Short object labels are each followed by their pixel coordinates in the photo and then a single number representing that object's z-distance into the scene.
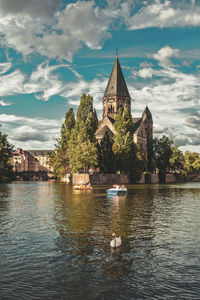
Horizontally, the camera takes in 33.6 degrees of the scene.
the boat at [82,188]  65.56
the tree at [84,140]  86.69
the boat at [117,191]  53.09
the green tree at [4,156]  99.44
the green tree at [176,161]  128.12
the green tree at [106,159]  91.31
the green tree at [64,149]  103.38
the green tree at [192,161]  143.74
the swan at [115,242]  16.72
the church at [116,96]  136.38
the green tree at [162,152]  128.12
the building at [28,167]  147.12
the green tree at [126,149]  93.38
